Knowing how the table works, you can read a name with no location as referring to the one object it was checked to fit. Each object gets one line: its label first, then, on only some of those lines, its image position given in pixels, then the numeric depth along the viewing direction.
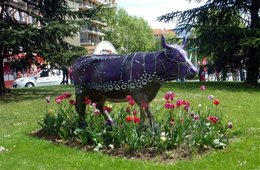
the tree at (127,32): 82.88
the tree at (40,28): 17.92
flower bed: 7.45
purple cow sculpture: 7.91
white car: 39.31
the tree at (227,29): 22.94
